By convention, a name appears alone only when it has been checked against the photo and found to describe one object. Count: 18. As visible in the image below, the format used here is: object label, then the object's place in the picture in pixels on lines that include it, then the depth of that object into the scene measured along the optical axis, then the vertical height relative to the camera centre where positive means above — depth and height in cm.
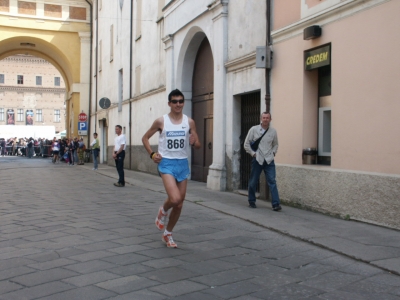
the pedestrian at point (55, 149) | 3180 -18
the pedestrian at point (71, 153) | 2836 -36
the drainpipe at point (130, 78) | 2206 +293
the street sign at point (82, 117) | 3020 +169
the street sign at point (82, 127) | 3036 +113
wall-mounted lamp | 881 +194
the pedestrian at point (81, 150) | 2908 -19
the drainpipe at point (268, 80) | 1049 +134
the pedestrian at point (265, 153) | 898 -10
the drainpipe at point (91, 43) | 3391 +666
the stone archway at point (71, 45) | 3281 +657
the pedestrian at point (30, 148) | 4200 -13
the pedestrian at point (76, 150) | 2829 -22
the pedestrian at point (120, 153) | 1384 -17
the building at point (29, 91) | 7112 +761
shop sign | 868 +152
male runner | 596 -4
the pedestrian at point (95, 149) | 2122 -10
